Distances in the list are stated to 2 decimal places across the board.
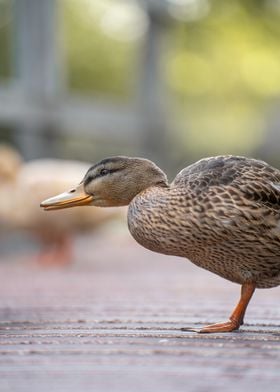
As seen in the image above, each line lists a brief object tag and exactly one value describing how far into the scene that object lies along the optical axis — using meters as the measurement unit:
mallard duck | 6.54
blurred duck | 14.71
